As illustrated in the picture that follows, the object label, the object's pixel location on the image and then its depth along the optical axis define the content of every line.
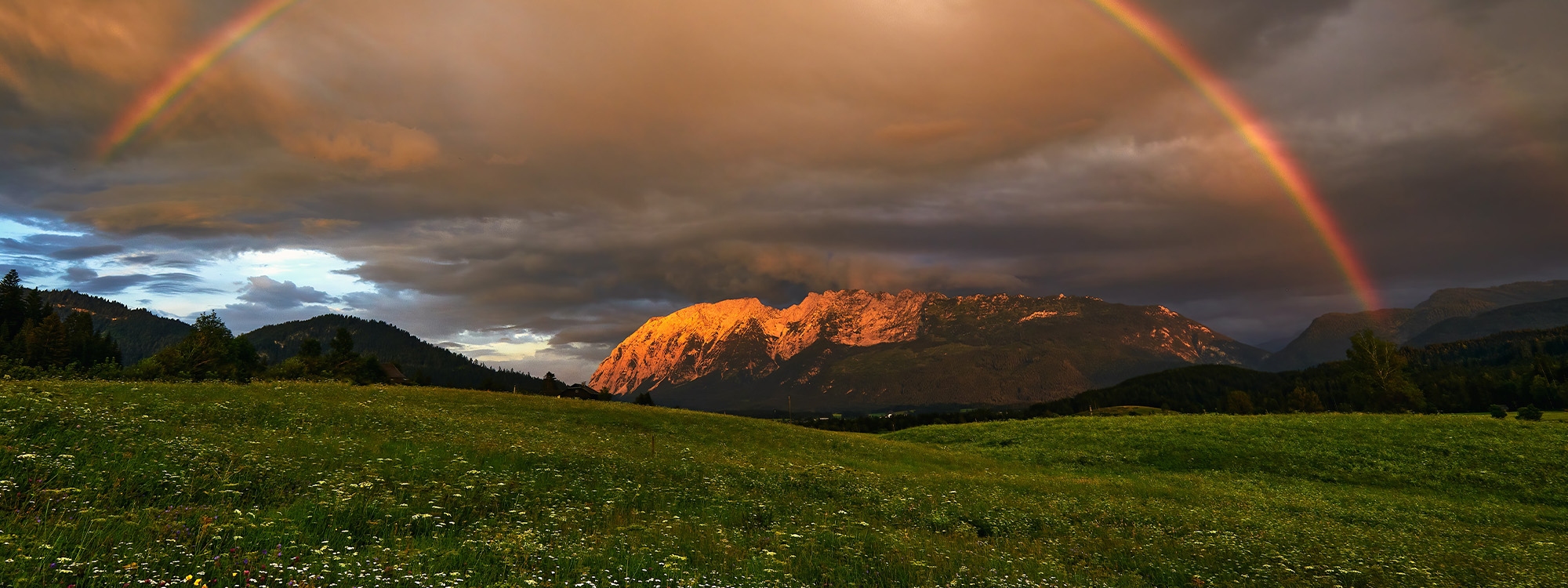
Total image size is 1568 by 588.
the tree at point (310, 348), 97.69
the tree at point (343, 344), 106.74
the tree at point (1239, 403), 111.44
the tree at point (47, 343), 88.19
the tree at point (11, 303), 113.62
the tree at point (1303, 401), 97.94
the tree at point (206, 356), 53.34
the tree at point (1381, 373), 95.17
